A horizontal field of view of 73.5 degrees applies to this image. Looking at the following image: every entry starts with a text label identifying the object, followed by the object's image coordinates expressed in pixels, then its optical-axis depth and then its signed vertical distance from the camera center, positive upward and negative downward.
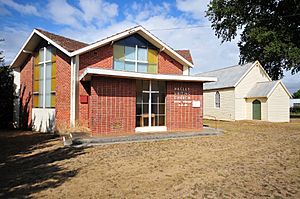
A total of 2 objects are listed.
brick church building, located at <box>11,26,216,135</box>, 9.73 +1.00
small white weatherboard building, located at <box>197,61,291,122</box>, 19.89 +0.84
